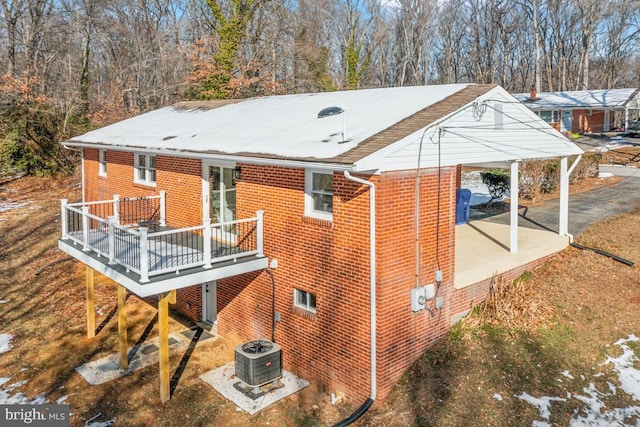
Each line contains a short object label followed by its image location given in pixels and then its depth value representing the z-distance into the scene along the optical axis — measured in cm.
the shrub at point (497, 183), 1998
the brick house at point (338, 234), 874
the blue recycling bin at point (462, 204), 1462
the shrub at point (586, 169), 2244
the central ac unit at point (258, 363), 942
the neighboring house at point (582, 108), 3947
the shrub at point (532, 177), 1970
